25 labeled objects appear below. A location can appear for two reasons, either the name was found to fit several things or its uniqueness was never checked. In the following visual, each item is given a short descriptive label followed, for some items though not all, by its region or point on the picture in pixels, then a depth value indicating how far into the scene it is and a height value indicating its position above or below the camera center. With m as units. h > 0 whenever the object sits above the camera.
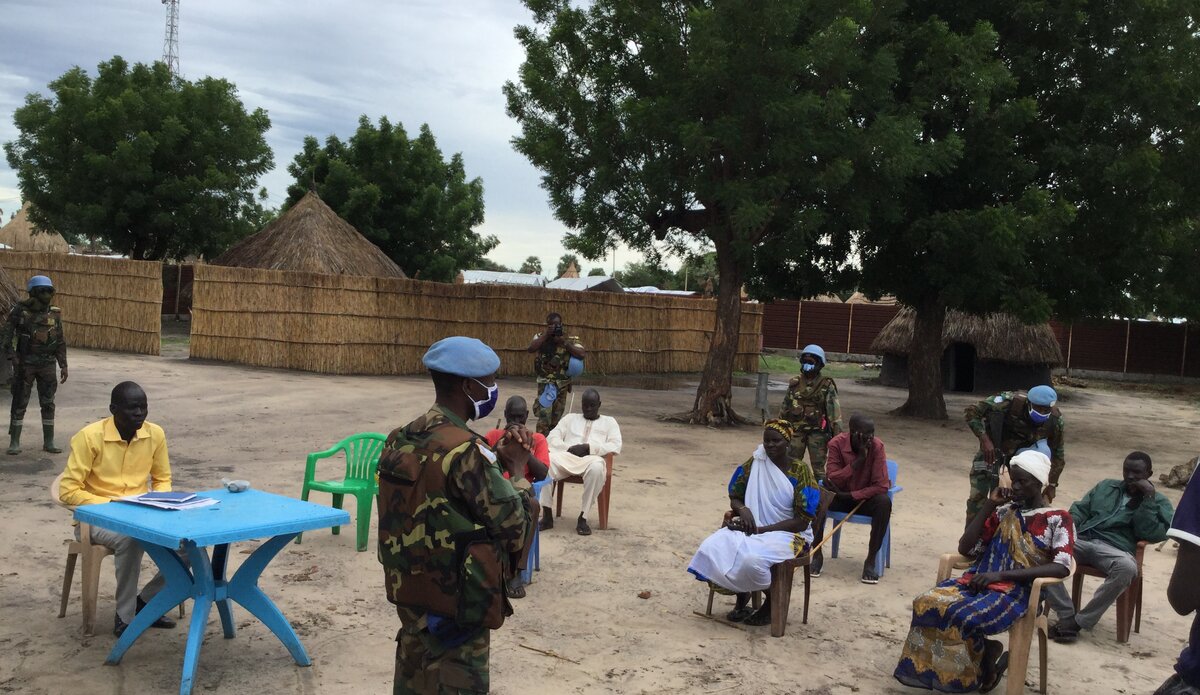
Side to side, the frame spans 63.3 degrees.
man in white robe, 8.11 -1.20
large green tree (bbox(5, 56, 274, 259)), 27.17 +3.38
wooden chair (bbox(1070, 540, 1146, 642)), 6.16 -1.65
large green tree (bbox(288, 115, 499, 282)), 31.75 +3.40
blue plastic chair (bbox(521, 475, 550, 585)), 6.64 -1.81
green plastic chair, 7.14 -1.41
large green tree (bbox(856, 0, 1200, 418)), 15.12 +3.14
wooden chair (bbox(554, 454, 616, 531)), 8.30 -1.58
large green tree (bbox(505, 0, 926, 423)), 13.54 +2.81
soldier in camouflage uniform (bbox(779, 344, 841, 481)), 8.72 -0.78
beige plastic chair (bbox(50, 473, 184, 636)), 5.10 -1.54
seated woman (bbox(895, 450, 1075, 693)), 5.04 -1.36
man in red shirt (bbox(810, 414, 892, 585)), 7.25 -1.16
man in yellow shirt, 5.12 -1.07
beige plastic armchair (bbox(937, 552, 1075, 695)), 4.96 -1.56
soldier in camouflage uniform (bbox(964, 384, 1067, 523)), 7.45 -0.72
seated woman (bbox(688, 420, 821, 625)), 5.89 -1.28
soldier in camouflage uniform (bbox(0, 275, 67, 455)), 9.63 -0.79
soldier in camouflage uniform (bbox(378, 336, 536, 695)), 2.97 -0.71
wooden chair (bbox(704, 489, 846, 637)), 5.91 -1.64
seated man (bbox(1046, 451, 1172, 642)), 6.09 -1.21
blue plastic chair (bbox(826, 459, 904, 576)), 7.41 -1.69
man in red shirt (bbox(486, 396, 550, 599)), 6.92 -0.90
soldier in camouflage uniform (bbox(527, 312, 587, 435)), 10.44 -0.59
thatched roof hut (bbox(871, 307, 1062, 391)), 24.14 -0.41
